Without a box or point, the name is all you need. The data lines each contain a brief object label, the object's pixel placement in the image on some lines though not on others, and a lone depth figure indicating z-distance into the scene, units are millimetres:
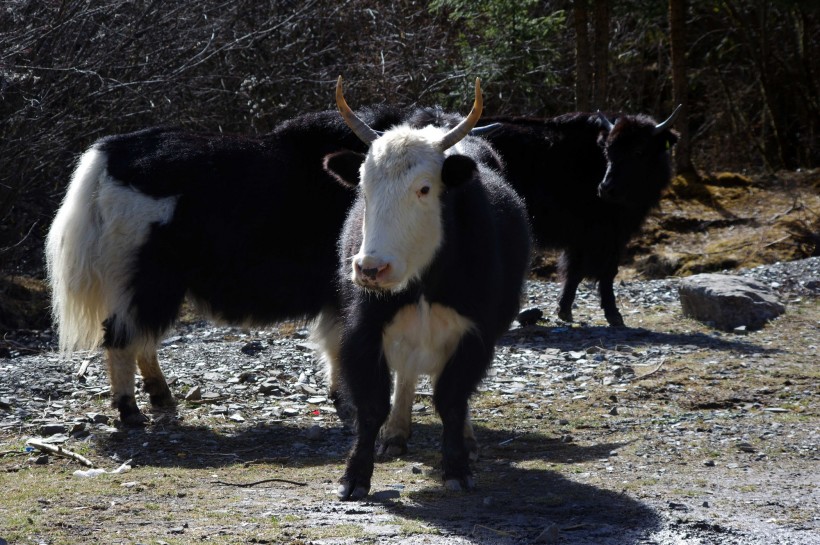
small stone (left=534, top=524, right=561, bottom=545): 7895
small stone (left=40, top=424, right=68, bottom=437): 11805
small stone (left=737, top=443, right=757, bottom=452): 10719
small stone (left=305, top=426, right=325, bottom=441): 11937
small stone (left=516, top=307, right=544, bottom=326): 18609
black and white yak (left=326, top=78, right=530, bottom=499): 8927
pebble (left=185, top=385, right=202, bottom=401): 13344
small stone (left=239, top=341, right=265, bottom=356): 15711
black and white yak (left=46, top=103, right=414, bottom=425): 12047
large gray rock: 17969
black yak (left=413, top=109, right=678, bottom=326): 18922
